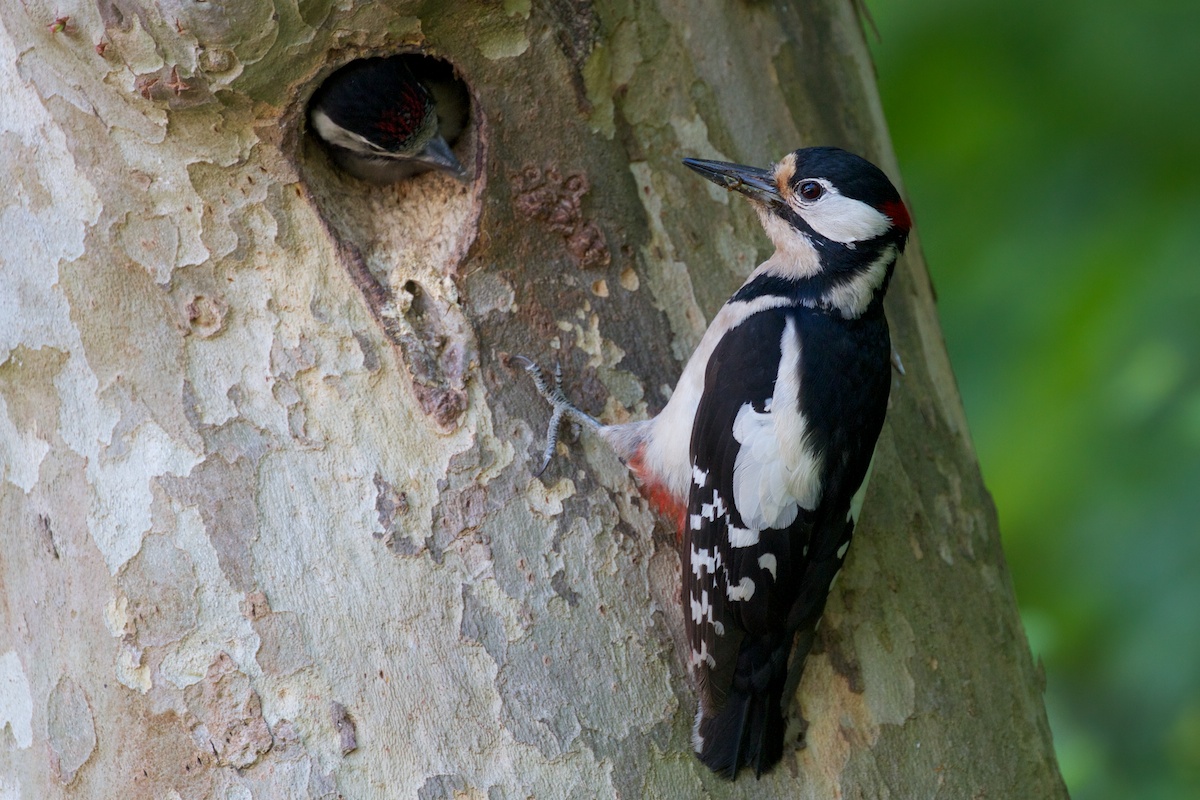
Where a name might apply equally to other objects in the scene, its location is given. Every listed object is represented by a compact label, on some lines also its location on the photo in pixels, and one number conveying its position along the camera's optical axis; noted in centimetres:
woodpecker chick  464
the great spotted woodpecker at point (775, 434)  407
